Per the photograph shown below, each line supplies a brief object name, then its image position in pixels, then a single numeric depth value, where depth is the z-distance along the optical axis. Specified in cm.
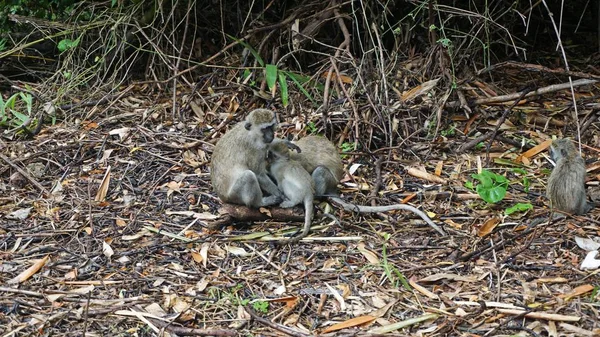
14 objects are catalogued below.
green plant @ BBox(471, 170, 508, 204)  651
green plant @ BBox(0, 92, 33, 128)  878
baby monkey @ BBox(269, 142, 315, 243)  648
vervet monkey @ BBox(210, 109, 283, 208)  660
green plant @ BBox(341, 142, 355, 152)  774
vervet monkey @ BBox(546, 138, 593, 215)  626
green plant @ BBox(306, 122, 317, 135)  796
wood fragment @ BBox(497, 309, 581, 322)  500
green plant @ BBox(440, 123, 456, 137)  799
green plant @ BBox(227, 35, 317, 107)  801
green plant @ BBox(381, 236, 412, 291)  560
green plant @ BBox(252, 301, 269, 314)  538
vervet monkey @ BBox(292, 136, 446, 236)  665
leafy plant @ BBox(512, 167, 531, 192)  695
